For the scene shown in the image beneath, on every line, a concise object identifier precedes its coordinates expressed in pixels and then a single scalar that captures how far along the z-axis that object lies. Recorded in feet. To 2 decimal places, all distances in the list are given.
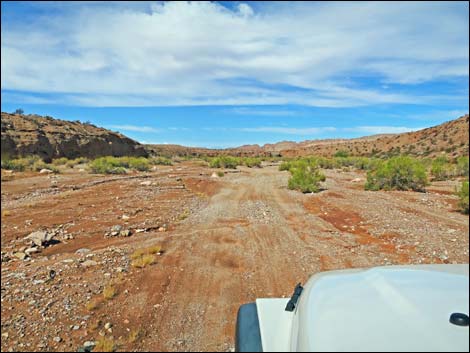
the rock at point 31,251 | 17.31
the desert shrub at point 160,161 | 101.76
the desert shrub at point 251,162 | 106.01
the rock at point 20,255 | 16.81
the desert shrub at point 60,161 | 75.67
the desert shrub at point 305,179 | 39.50
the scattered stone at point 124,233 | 20.83
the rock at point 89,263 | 15.51
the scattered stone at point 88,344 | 9.67
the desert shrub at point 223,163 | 96.48
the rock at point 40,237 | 18.42
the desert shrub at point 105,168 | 61.76
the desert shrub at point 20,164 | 49.95
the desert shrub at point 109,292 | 12.44
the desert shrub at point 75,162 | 72.35
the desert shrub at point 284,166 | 80.47
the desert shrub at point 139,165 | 74.73
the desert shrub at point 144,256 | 15.53
